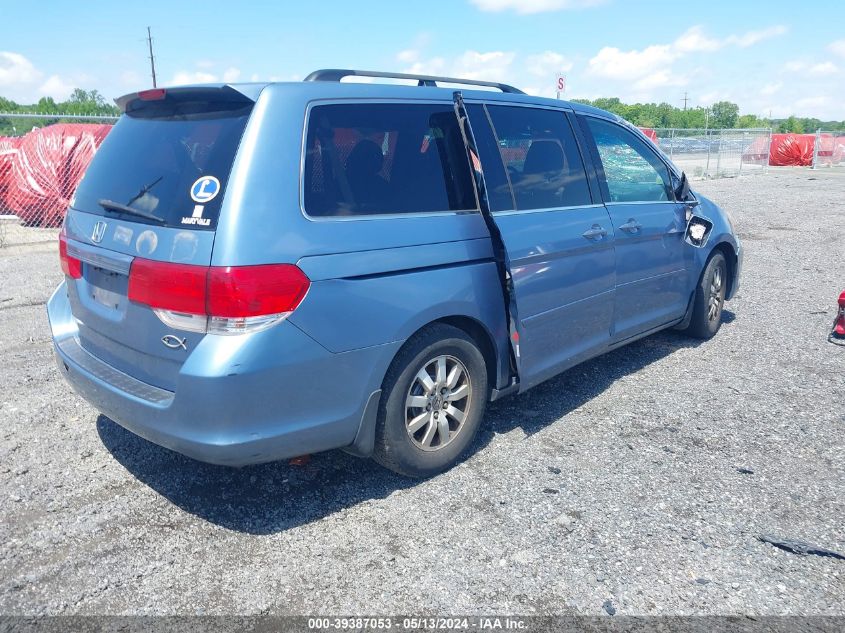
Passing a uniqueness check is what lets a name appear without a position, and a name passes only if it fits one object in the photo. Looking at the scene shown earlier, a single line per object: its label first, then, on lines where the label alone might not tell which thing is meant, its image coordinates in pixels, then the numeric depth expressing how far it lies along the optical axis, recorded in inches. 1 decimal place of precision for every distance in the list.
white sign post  784.3
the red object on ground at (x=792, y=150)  1245.1
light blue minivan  107.0
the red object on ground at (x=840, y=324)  224.9
